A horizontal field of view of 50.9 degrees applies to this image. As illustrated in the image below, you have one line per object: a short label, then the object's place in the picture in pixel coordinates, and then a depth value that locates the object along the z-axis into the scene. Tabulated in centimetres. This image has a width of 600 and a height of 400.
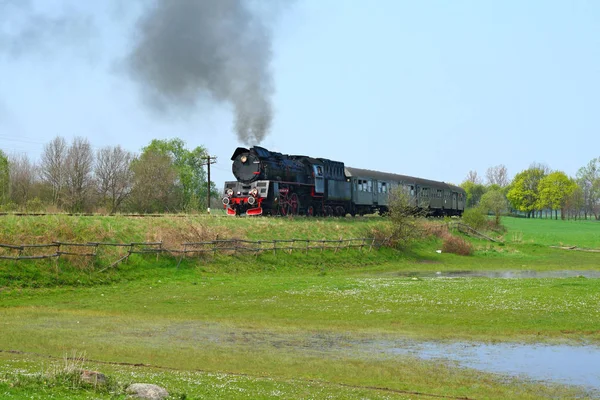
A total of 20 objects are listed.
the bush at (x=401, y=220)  5288
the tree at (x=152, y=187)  8400
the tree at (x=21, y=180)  7244
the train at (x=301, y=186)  4841
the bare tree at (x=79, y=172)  7575
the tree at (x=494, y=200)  12808
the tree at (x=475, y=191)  18625
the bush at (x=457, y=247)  5697
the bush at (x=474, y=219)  7412
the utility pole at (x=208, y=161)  7743
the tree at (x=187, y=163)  11244
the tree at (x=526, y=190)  15588
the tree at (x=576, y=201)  15077
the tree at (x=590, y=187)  16850
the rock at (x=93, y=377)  1174
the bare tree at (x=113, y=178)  8306
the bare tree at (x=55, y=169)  7556
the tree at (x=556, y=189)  14700
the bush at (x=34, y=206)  4679
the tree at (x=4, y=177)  7376
